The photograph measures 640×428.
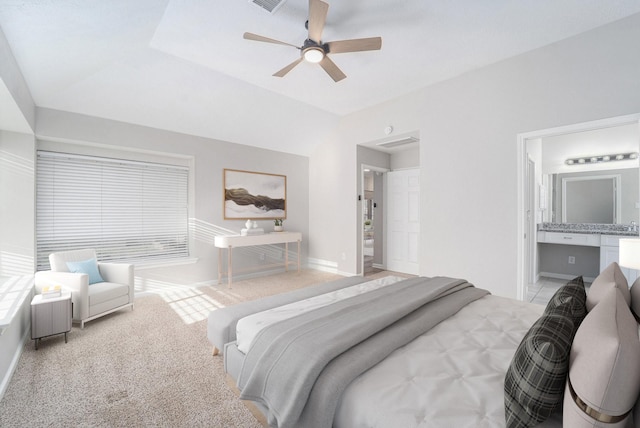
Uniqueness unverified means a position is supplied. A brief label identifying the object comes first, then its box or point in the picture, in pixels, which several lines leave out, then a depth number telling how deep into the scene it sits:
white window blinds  3.37
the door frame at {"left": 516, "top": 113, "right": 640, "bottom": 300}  3.18
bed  0.90
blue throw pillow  2.98
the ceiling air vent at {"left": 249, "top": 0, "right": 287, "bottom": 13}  2.21
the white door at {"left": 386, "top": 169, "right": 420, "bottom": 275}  5.25
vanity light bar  3.97
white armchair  2.74
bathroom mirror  3.99
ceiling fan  2.12
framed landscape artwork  4.77
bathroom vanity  3.84
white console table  4.32
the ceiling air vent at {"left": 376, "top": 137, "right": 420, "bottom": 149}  4.69
